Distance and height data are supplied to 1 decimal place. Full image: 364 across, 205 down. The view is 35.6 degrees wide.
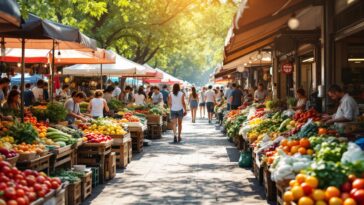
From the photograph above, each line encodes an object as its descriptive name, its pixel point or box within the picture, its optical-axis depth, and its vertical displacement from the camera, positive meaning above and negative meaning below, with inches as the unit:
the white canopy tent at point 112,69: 826.2 +51.0
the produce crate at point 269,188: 348.8 -52.8
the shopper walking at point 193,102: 1193.2 +1.5
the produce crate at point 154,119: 836.6 -24.1
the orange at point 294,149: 289.4 -23.9
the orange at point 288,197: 218.5 -36.6
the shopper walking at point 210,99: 1274.6 +8.3
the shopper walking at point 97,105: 611.5 -2.3
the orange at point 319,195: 207.5 -33.9
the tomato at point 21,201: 220.5 -38.2
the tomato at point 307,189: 212.2 -32.5
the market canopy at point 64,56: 607.5 +53.0
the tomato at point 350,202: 194.7 -34.2
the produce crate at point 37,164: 310.0 -34.5
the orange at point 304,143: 292.2 -20.9
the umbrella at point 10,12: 271.4 +44.9
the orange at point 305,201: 206.4 -35.9
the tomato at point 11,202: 216.2 -38.0
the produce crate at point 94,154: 430.9 -39.1
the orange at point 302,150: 283.3 -24.1
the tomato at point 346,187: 207.7 -31.1
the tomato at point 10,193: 223.8 -35.7
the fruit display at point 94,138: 437.1 -27.5
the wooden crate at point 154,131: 845.8 -42.5
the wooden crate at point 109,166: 445.1 -50.4
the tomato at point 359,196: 195.8 -32.4
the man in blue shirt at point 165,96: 1244.6 +14.9
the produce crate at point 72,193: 333.7 -53.7
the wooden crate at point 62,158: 354.3 -37.0
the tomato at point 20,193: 227.4 -36.2
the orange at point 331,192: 204.5 -32.6
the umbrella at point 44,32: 386.3 +50.0
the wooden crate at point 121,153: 510.9 -45.4
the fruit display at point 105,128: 503.6 -23.1
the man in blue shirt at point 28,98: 737.7 +6.6
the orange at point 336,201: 199.2 -34.7
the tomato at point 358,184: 201.8 -29.2
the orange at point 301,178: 222.7 -30.0
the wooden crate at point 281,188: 255.2 -40.8
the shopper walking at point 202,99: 1531.0 +10.3
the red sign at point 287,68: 776.4 +47.6
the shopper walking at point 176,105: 754.2 -3.0
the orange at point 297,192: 212.4 -33.7
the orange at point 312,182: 214.7 -30.2
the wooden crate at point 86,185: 360.2 -53.4
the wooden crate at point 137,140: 646.5 -42.6
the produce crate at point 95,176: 417.4 -54.2
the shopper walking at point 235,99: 975.6 +6.3
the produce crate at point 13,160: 292.4 -29.6
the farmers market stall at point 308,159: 209.8 -26.4
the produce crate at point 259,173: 418.0 -53.0
